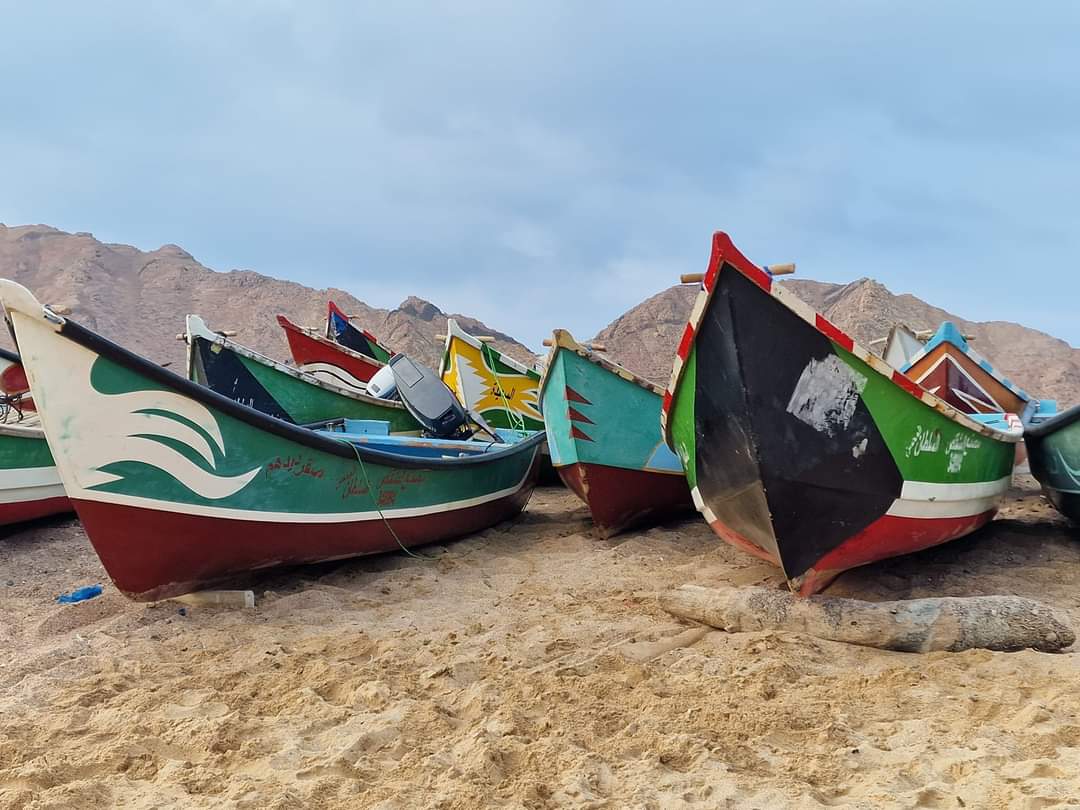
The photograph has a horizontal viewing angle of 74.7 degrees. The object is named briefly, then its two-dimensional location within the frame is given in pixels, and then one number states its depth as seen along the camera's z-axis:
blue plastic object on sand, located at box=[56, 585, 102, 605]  4.39
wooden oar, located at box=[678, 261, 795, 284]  3.80
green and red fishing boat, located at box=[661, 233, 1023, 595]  3.58
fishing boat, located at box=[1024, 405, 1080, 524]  4.97
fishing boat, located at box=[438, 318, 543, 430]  10.20
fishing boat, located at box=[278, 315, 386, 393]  12.27
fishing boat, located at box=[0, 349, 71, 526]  6.00
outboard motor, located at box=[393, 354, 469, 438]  7.35
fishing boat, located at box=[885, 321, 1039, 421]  7.88
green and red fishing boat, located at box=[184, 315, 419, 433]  7.74
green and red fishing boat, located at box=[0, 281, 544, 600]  3.46
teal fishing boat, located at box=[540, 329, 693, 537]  6.21
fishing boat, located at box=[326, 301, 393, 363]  16.66
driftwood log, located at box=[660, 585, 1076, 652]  3.26
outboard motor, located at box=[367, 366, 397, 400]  9.41
